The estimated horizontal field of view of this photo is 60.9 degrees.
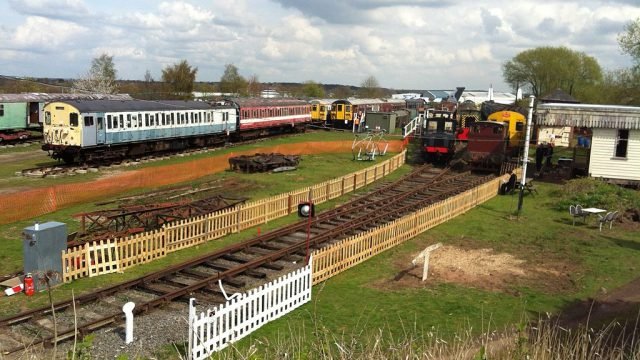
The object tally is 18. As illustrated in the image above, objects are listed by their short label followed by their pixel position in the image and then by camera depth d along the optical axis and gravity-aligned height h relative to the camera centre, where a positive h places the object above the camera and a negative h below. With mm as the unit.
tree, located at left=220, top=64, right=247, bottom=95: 98625 +3693
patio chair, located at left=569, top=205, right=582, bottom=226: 20406 -3513
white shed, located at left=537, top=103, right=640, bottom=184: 26219 -1067
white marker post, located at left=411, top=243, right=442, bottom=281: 13789 -3785
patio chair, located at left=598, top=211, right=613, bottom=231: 19625 -3558
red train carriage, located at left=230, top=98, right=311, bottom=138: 43850 -943
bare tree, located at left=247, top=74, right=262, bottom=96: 106238 +3333
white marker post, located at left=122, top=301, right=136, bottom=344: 9367 -3882
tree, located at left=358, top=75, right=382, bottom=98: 142725 +5157
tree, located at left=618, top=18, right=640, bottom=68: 47969 +6587
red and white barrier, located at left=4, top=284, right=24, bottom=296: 11663 -4214
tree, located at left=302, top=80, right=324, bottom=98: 126050 +3691
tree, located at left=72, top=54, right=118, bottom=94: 71081 +2325
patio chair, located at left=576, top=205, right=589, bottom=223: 20422 -3629
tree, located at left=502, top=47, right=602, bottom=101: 90688 +7866
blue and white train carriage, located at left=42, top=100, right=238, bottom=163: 28781 -1690
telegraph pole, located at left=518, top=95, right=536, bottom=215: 20109 -1204
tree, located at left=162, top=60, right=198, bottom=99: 73938 +3090
